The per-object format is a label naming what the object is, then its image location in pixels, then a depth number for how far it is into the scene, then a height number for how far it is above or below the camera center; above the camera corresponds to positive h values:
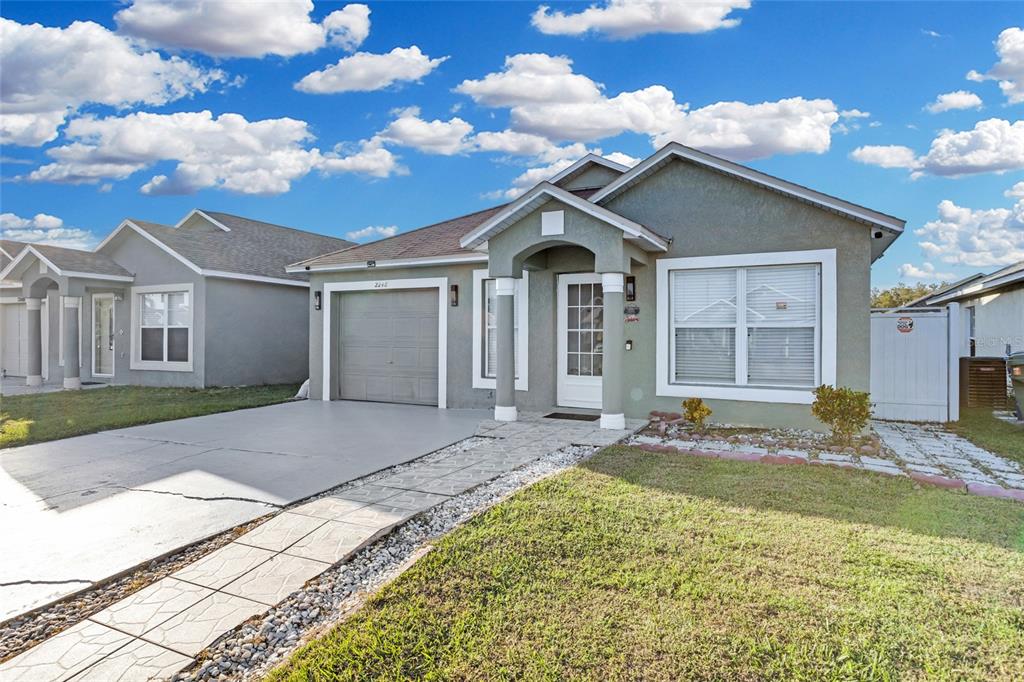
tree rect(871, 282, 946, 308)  41.31 +3.55
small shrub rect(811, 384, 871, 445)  7.32 -0.94
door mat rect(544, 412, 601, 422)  9.39 -1.33
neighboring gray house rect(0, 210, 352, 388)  14.78 +0.82
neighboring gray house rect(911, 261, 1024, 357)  15.85 +1.00
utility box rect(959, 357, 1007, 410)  11.02 -0.84
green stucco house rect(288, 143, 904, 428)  8.35 +0.75
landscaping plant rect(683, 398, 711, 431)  8.36 -1.10
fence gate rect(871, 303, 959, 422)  9.48 -0.42
